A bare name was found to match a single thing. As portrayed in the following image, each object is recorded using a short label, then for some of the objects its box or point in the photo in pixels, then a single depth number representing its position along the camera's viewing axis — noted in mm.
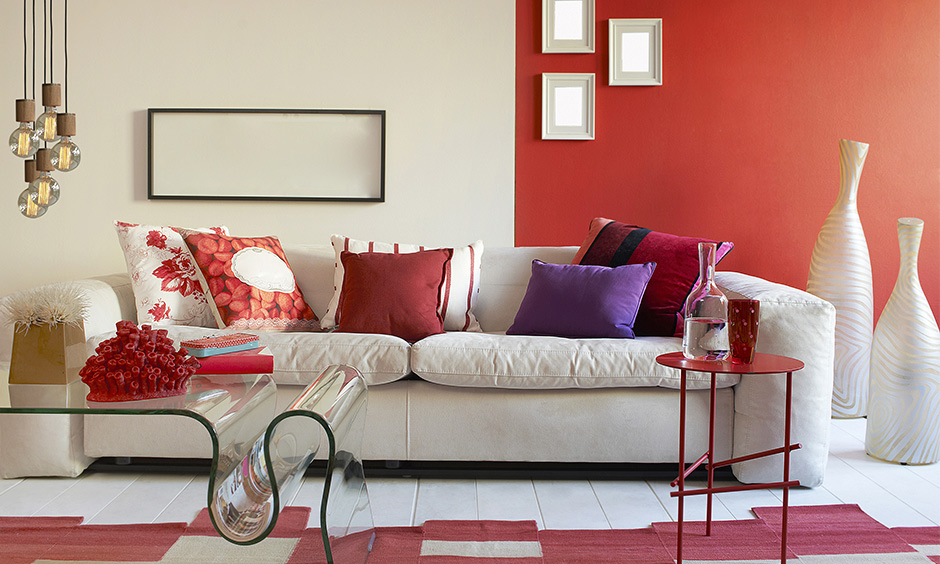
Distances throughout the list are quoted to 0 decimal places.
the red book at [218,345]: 1741
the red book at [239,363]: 1704
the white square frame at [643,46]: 3666
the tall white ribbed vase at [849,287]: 3297
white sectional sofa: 2365
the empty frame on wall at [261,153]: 3725
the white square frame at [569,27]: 3688
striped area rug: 1841
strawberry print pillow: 2812
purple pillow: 2625
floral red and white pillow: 2838
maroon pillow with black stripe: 2719
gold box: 1541
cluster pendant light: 2010
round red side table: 1635
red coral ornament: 1477
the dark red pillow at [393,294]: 2705
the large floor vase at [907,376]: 2643
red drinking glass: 1705
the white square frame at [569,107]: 3701
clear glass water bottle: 1730
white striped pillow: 2900
